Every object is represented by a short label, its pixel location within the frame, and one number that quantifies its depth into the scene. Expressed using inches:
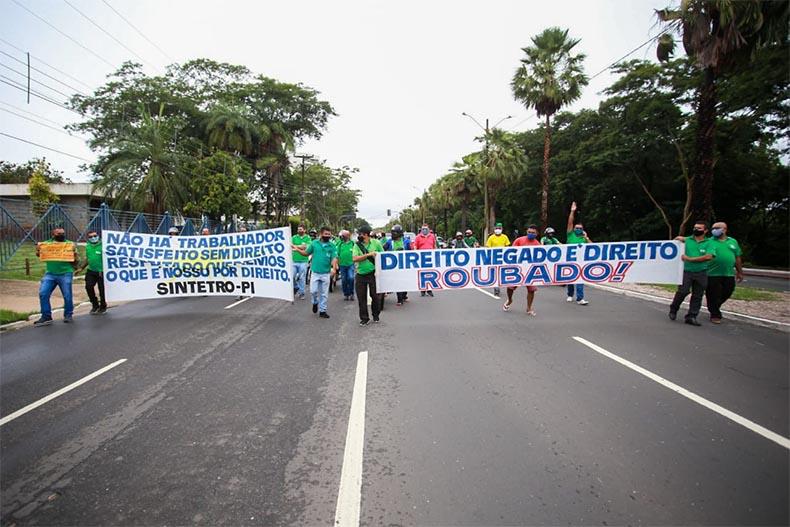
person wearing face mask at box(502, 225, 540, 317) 322.0
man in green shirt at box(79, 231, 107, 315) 331.9
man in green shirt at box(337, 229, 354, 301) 377.1
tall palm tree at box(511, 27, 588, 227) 881.5
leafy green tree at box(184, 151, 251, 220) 890.1
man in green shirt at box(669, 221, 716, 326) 282.8
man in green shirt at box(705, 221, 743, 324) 283.4
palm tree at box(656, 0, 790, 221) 387.2
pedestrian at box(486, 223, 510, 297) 440.2
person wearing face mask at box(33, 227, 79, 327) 295.4
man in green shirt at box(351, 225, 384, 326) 290.1
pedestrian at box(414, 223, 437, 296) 441.1
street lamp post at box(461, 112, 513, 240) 1141.4
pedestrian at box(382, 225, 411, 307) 387.9
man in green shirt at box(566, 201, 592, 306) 367.9
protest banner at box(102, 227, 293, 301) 330.3
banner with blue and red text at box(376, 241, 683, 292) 323.3
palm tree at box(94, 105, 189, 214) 930.7
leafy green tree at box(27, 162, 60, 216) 1165.7
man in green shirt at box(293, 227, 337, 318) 318.3
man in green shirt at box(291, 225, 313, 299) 405.1
